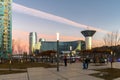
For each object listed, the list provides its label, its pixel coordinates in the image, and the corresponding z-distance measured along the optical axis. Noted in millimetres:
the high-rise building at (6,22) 59524
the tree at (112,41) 28172
